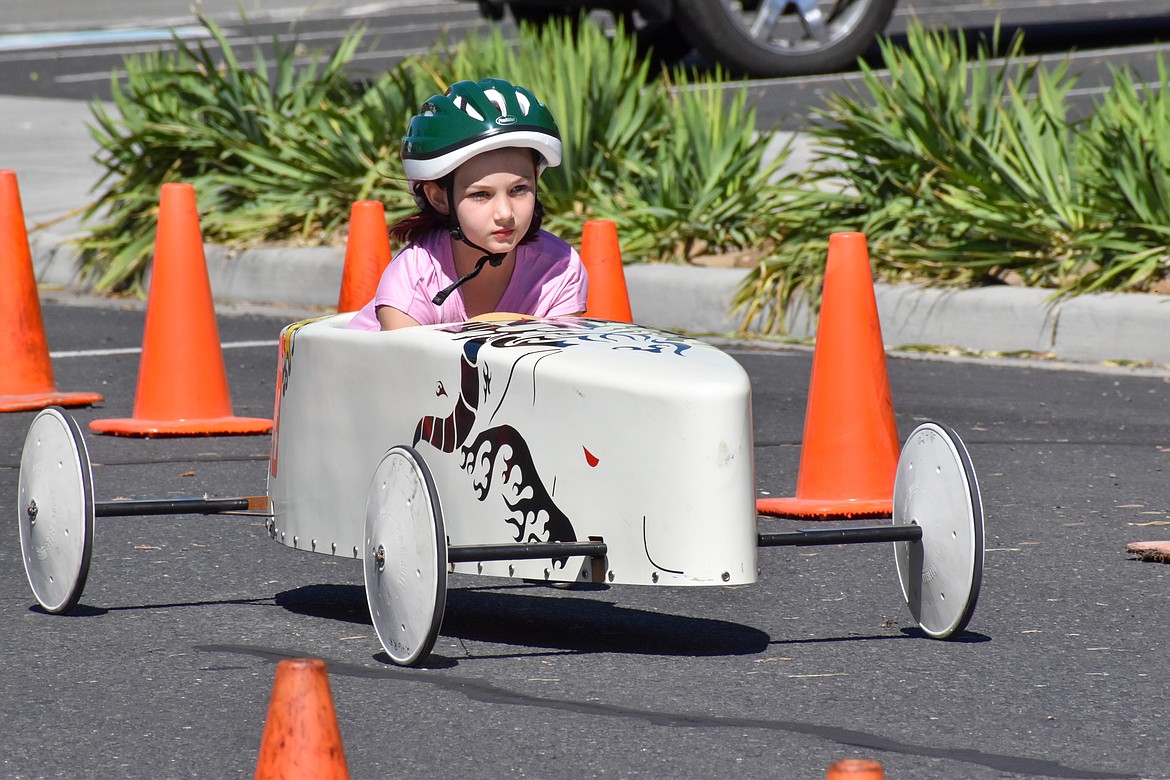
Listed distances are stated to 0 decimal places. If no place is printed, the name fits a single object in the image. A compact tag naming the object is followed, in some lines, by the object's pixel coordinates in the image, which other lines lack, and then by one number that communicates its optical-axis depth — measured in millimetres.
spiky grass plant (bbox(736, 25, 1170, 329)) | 17828
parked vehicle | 27906
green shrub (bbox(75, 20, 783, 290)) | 20609
